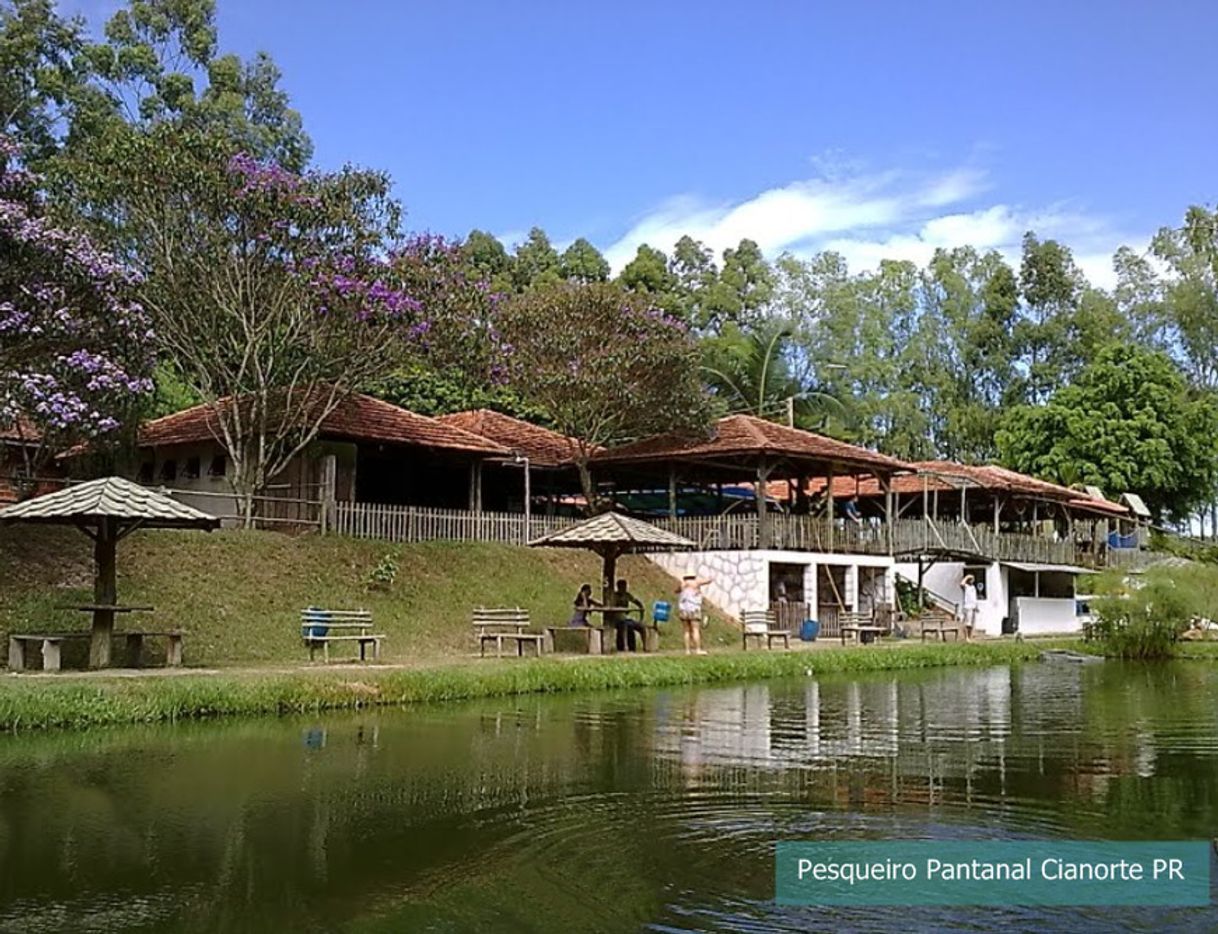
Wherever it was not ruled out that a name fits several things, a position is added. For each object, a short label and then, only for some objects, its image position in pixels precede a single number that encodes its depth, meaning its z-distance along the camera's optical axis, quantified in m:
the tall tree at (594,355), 30.33
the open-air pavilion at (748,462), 30.92
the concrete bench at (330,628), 19.09
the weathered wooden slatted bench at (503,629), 21.55
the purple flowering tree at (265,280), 23.50
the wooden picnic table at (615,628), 23.14
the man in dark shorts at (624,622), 23.88
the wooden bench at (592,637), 22.88
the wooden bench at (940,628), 31.15
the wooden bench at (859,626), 28.45
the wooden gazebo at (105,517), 17.02
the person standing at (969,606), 34.22
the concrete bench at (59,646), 16.75
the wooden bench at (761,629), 25.91
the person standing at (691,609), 23.92
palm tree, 42.84
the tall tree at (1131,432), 44.84
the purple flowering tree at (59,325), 20.20
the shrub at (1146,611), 27.62
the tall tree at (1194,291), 47.84
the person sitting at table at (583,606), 23.53
